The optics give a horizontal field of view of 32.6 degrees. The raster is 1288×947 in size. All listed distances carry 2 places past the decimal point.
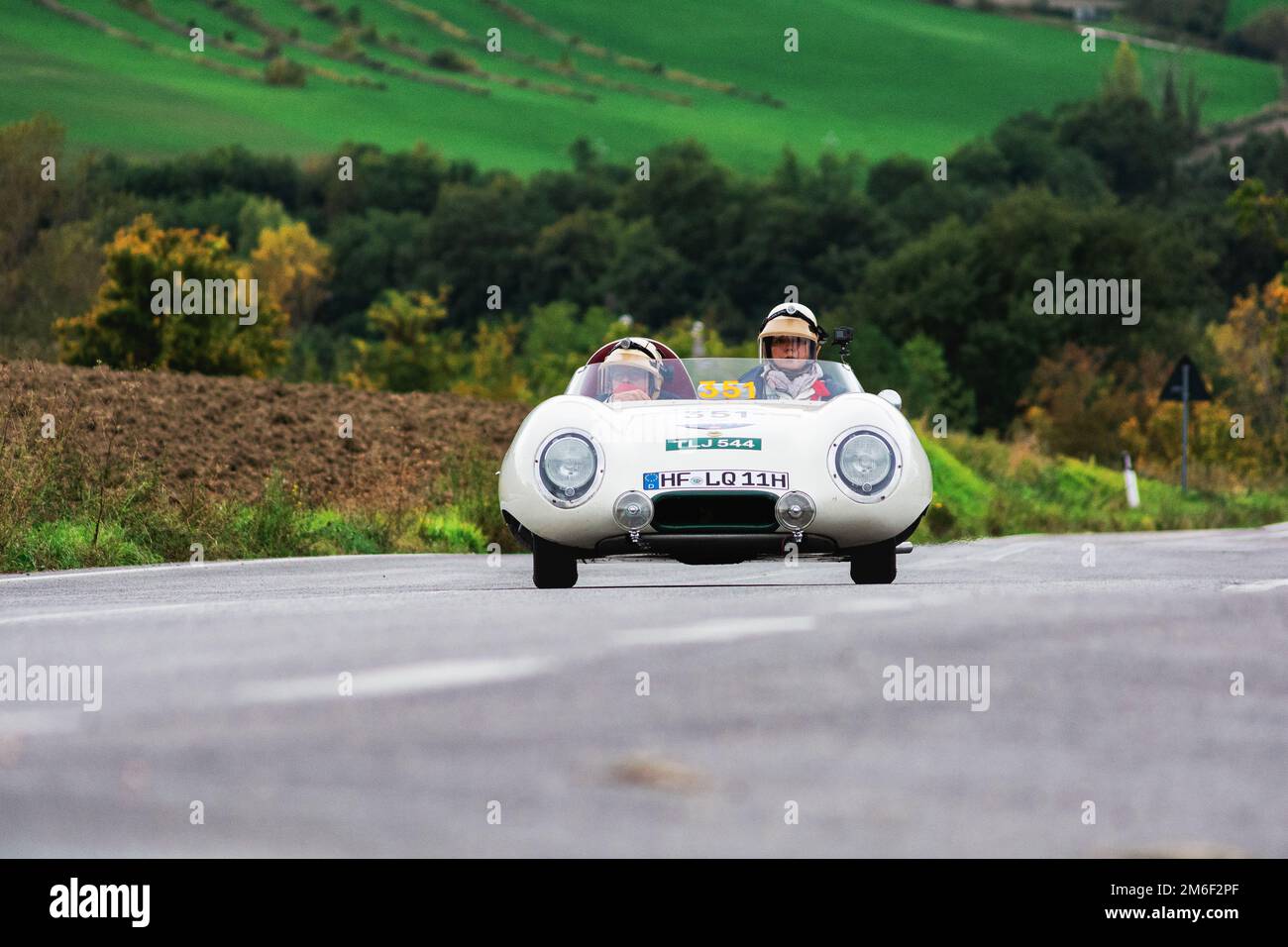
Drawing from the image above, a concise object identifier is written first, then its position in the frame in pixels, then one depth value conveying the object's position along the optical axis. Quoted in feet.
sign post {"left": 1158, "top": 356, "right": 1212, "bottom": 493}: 115.75
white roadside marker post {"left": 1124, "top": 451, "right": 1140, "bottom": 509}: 108.58
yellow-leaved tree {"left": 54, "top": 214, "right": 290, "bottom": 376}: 147.74
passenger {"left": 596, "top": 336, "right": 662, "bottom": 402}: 37.78
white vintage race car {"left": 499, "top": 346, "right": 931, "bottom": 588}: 34.04
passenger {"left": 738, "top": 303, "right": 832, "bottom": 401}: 38.17
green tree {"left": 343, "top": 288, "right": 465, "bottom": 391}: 178.29
